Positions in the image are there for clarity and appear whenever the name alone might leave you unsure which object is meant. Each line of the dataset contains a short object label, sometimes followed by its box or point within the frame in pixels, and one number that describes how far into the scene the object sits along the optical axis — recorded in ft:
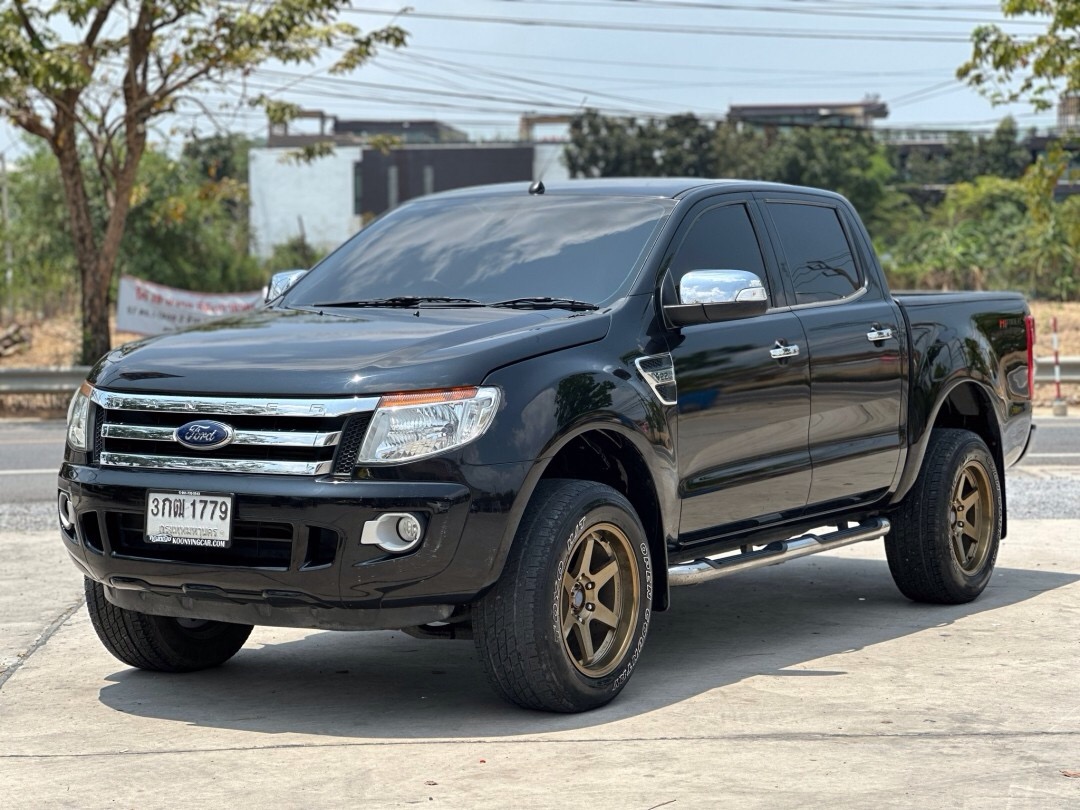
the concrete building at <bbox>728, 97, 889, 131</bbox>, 320.50
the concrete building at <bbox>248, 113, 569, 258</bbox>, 229.04
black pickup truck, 16.33
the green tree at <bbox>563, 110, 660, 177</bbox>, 229.04
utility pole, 106.11
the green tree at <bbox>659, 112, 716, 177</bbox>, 227.61
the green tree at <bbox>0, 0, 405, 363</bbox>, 61.93
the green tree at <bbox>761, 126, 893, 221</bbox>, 233.55
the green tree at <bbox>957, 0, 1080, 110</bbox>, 68.44
